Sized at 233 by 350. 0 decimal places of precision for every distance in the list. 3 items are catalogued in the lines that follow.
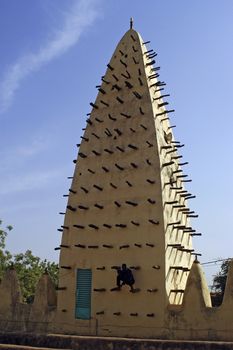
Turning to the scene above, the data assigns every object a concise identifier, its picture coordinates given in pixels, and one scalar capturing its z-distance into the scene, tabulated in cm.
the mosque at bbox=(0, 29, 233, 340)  1753
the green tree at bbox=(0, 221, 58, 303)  3819
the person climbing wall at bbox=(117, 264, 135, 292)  1795
